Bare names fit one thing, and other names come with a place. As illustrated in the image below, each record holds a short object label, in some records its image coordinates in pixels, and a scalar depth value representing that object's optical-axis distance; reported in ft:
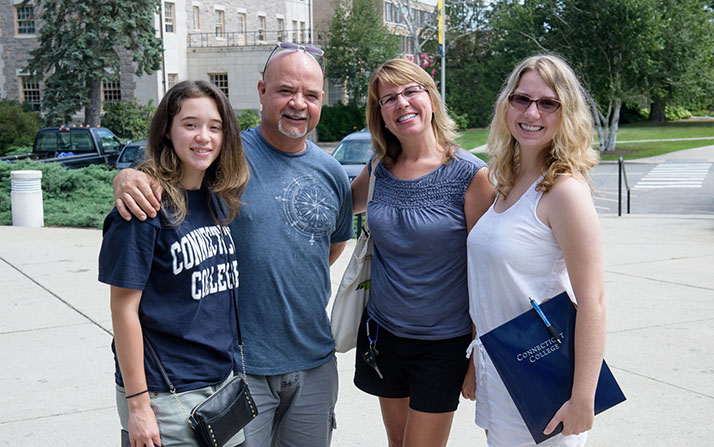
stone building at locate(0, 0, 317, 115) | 116.88
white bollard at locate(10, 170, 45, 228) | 39.73
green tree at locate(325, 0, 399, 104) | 139.85
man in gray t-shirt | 8.98
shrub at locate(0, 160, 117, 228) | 42.95
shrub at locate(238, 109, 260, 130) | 101.42
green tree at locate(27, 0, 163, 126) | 97.96
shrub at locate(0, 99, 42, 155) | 89.30
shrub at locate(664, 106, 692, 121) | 178.09
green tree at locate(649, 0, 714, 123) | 100.48
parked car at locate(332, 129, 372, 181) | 45.70
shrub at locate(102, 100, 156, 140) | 104.17
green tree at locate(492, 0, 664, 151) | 96.78
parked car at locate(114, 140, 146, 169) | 53.42
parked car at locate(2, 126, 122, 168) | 58.23
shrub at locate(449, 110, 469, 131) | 131.79
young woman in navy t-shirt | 7.48
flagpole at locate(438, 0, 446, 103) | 95.81
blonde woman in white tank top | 7.70
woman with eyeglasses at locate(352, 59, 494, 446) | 9.50
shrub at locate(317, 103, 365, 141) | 133.90
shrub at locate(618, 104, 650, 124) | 177.06
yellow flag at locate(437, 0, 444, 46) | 95.76
